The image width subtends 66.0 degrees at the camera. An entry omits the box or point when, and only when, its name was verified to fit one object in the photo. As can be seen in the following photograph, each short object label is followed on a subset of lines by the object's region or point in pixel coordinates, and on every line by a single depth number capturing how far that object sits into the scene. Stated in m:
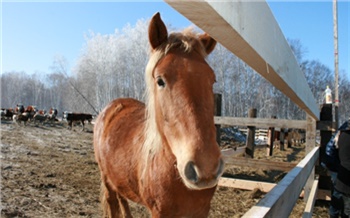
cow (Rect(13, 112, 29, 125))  20.84
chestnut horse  1.33
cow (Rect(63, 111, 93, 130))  22.98
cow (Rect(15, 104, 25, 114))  25.37
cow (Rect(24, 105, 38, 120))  24.01
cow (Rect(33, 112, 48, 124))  23.99
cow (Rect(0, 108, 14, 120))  24.64
